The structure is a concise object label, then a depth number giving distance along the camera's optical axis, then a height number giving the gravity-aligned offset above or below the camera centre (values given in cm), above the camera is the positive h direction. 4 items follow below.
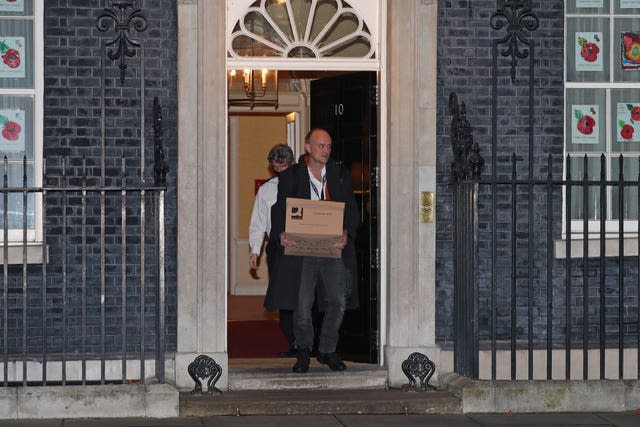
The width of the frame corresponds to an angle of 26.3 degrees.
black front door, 1048 +15
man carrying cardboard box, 998 -52
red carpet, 1185 -136
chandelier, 1591 +129
